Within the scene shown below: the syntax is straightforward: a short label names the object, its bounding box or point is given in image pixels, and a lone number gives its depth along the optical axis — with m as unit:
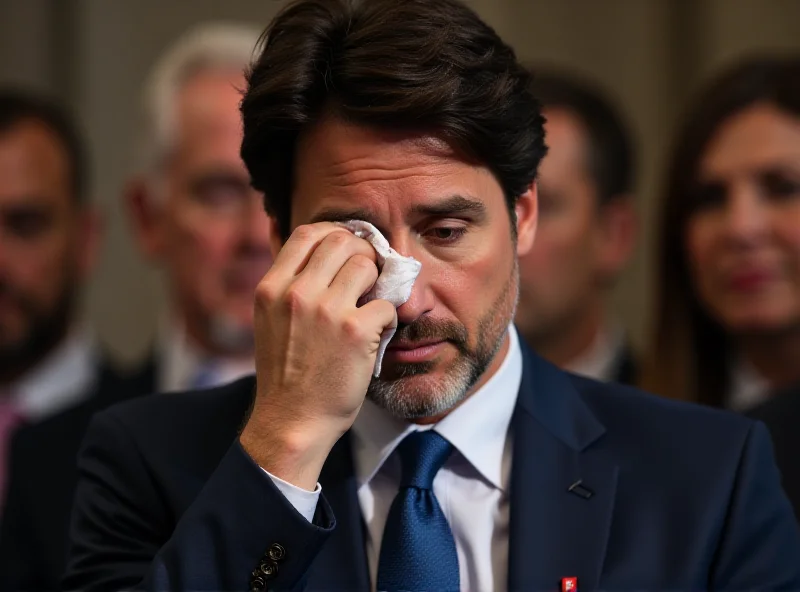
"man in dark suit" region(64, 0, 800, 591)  3.79
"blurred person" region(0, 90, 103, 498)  8.16
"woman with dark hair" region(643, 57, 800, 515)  6.57
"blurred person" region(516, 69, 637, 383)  7.46
